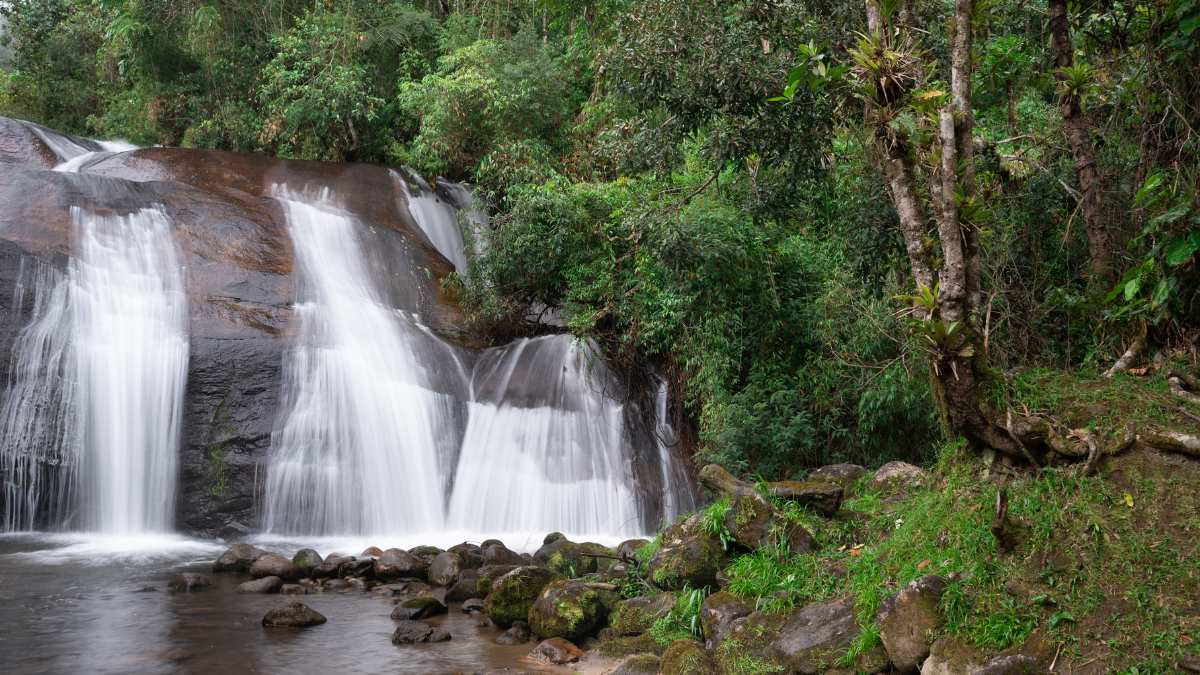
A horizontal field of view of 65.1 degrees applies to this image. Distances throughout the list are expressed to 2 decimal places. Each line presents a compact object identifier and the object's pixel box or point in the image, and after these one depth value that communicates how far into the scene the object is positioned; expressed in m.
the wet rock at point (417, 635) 7.88
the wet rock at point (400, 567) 10.09
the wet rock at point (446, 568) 9.63
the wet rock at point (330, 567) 10.06
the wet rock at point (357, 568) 10.11
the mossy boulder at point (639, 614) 7.57
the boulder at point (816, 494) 8.09
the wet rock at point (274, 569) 9.95
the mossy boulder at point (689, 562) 7.74
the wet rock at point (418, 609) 8.57
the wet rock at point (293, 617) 8.23
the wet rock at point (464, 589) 9.02
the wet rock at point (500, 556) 9.98
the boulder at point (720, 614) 6.93
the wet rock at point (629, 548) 9.46
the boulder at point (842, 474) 8.61
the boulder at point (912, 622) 5.59
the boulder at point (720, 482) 8.44
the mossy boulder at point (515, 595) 8.25
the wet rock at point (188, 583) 9.44
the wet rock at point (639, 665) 6.60
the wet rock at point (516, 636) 7.85
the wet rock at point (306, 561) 10.07
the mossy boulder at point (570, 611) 7.66
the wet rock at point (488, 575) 9.00
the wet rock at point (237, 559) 10.27
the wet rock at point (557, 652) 7.28
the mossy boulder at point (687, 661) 6.30
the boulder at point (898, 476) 7.84
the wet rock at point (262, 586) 9.46
